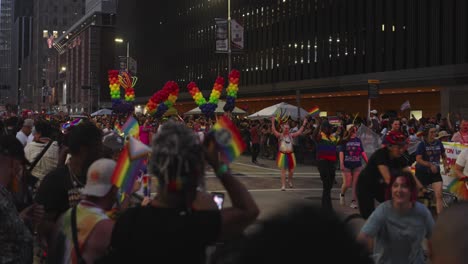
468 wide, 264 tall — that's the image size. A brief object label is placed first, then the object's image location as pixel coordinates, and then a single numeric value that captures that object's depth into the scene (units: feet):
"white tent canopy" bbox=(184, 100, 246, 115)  104.58
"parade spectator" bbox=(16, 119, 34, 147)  35.75
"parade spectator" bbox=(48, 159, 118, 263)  10.29
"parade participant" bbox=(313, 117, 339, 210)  39.55
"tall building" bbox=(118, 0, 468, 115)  111.86
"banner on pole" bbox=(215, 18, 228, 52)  87.86
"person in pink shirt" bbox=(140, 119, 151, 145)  42.92
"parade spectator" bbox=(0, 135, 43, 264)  11.05
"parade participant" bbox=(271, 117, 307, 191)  49.21
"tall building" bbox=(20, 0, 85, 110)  511.40
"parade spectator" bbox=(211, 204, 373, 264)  5.27
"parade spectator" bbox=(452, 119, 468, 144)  38.63
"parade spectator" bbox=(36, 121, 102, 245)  13.61
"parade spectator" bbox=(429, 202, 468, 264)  6.10
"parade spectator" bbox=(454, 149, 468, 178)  30.56
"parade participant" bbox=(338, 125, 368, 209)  40.81
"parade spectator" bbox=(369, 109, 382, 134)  69.44
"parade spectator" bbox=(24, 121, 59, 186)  22.00
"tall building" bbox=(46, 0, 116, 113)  377.71
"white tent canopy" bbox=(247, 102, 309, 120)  91.12
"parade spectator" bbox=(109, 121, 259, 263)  8.42
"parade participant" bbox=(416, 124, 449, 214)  34.50
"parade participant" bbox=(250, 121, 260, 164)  81.13
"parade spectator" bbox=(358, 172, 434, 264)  15.58
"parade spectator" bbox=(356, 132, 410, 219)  22.53
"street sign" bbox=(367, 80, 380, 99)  64.98
